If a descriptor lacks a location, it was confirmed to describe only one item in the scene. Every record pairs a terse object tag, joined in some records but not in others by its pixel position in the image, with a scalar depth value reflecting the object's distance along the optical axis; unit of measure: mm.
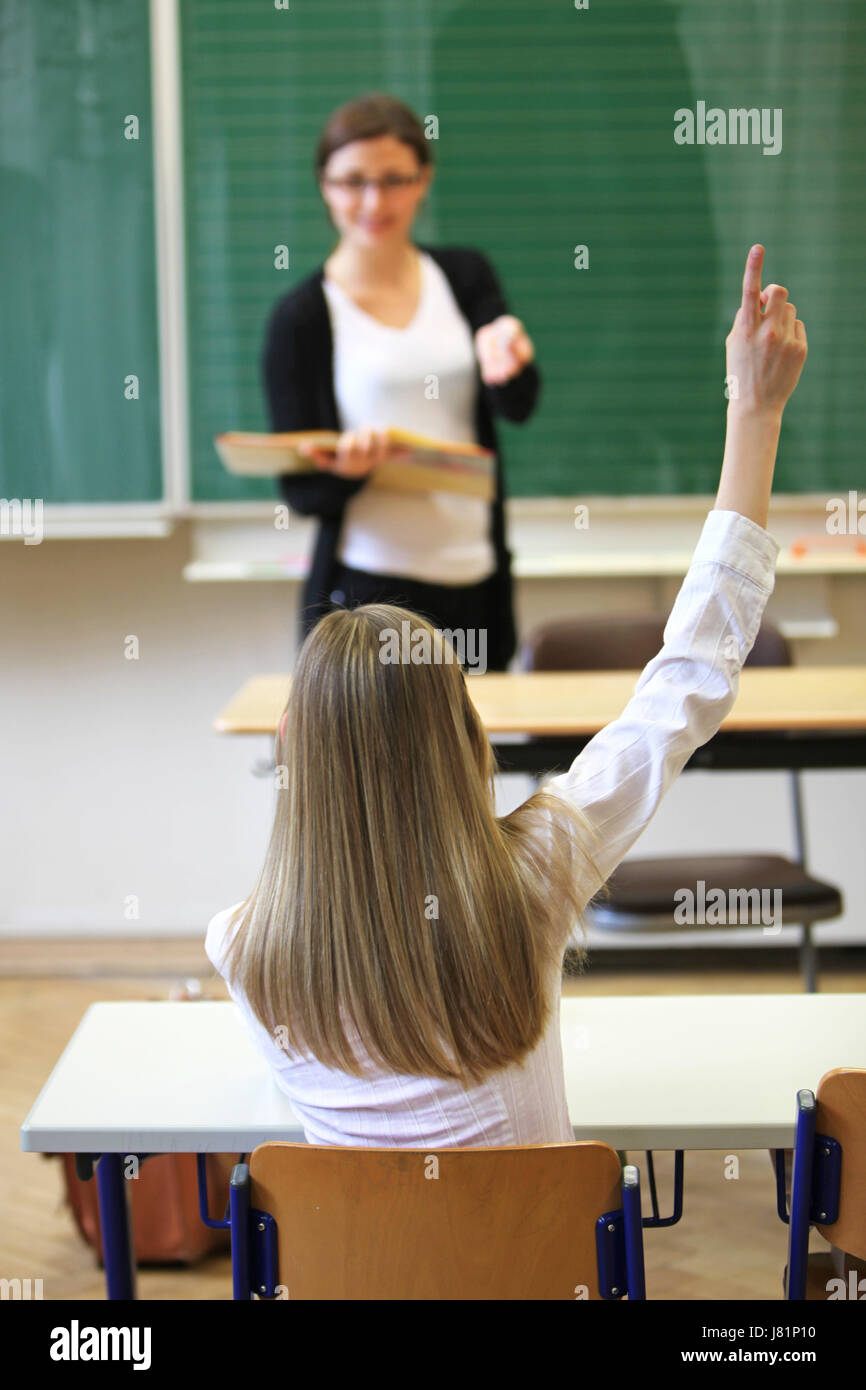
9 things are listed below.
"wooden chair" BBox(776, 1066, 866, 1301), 2471
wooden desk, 5160
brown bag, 4539
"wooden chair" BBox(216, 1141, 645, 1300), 2234
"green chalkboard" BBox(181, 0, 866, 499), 7043
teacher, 5965
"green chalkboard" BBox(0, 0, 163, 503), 7043
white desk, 2756
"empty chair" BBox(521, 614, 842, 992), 5598
